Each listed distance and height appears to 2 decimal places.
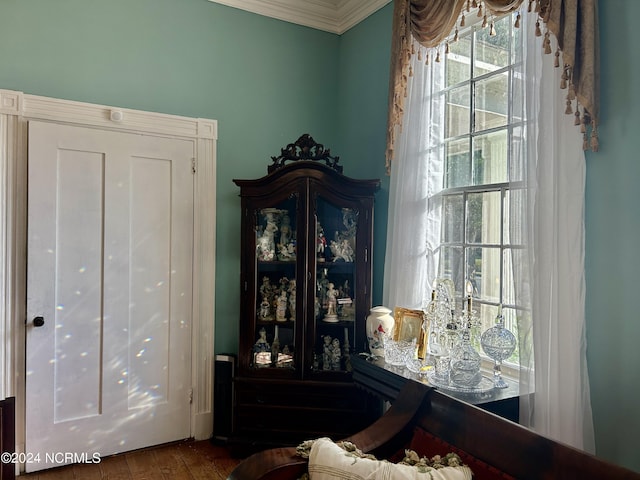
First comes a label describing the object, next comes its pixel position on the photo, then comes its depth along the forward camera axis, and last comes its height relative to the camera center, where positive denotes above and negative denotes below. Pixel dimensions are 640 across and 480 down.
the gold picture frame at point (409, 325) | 2.15 -0.40
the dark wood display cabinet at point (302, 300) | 2.66 -0.34
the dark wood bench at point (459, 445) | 1.07 -0.56
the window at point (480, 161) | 2.14 +0.42
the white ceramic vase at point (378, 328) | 2.31 -0.44
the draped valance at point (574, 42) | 1.61 +0.73
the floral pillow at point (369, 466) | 1.22 -0.62
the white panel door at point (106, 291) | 2.53 -0.30
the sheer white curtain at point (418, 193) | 2.45 +0.28
